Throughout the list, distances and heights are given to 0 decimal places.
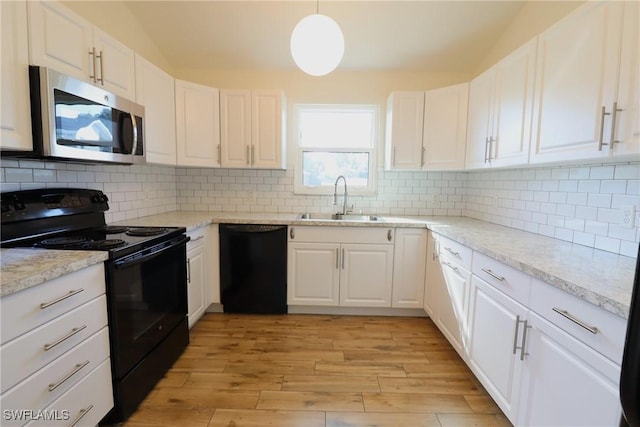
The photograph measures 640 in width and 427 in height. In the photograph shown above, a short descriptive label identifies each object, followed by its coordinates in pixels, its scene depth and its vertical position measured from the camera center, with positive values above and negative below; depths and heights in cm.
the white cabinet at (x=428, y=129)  281 +60
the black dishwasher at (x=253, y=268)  278 -74
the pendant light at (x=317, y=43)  179 +88
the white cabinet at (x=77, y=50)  141 +73
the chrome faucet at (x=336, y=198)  331 -9
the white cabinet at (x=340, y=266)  278 -71
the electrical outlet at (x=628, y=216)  155 -11
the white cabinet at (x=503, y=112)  191 +59
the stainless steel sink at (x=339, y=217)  316 -29
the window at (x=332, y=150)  338 +44
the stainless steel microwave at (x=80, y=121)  138 +34
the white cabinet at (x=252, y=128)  296 +59
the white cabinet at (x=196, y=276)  242 -75
